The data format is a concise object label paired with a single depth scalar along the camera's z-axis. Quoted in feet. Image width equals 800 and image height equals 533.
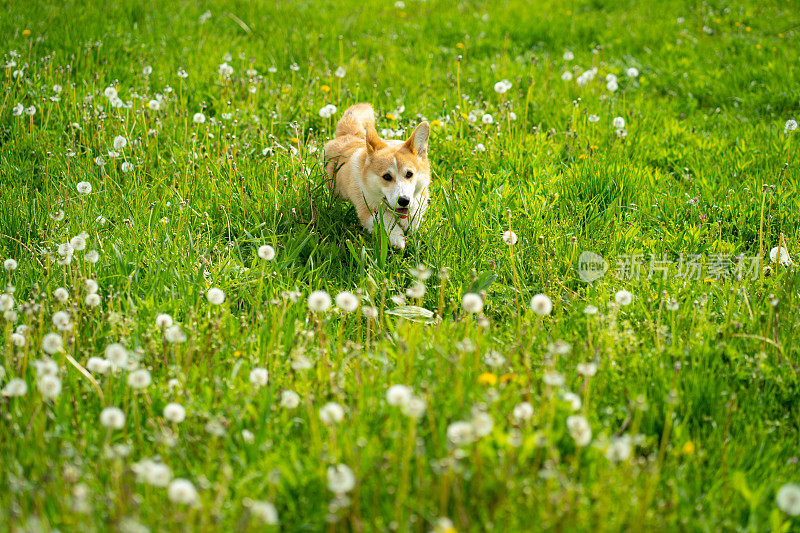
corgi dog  13.25
